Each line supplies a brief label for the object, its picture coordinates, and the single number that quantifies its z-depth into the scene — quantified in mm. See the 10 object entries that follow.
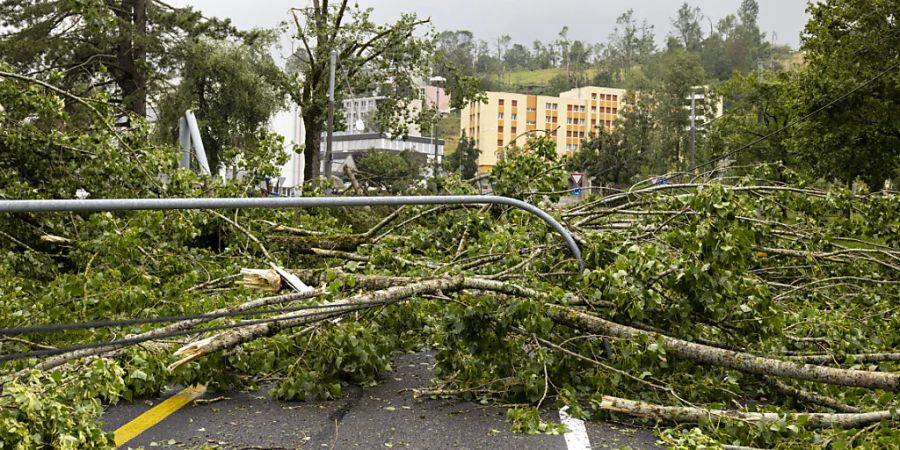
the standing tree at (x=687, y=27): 178375
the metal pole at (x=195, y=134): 13716
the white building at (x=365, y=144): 103169
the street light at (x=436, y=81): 31688
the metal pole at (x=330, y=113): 28594
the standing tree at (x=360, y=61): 29938
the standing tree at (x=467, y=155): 96938
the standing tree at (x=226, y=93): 32094
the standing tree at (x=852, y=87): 27750
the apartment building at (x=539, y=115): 137500
